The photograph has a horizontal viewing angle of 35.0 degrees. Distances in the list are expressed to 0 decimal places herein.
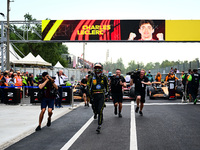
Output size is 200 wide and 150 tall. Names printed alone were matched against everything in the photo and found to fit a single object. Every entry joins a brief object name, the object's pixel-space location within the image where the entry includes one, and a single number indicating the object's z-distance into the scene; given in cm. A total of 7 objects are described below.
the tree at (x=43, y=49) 6425
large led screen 2883
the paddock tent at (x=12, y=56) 2953
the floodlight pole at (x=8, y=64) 2411
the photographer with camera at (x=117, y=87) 1111
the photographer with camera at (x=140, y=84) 1170
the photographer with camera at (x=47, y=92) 887
